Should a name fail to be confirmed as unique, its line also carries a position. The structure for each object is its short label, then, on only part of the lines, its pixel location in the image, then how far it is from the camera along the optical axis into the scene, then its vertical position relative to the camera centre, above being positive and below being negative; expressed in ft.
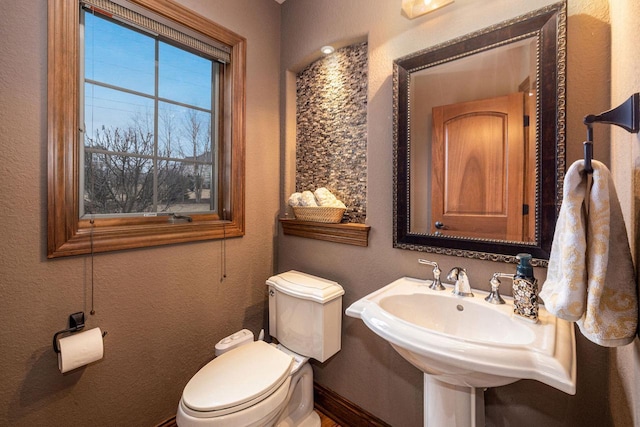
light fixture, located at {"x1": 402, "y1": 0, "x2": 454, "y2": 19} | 3.86 +2.97
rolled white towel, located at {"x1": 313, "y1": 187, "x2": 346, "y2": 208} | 5.26 +0.27
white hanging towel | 1.81 -0.35
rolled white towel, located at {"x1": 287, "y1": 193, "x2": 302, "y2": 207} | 5.58 +0.28
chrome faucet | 3.45 -0.87
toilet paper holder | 3.59 -1.52
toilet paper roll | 3.36 -1.74
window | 3.62 +1.42
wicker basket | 5.10 -0.01
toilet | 3.38 -2.28
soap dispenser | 2.82 -0.81
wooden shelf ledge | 4.75 -0.35
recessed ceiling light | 5.34 +3.22
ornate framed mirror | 3.14 +0.96
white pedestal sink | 2.17 -1.20
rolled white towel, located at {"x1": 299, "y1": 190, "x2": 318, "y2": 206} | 5.44 +0.27
